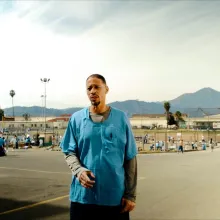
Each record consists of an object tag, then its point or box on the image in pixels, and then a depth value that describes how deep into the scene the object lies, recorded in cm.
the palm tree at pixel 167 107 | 11939
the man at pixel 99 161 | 305
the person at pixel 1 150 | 1996
